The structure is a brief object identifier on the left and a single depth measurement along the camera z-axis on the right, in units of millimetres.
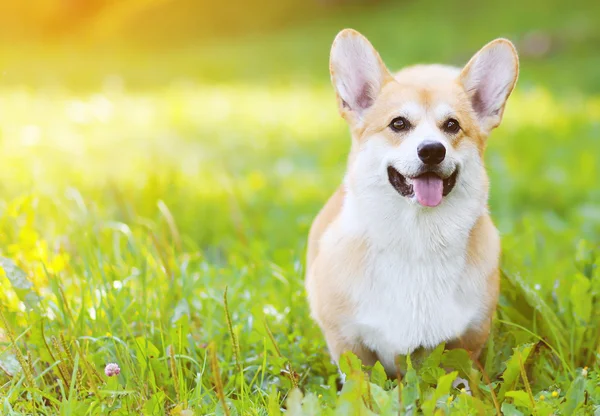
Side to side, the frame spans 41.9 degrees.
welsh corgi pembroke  2566
